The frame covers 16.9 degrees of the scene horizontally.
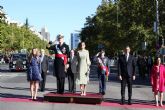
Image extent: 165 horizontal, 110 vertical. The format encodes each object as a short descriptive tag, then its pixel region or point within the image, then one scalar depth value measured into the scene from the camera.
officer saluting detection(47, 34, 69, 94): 18.66
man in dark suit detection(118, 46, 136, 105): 18.03
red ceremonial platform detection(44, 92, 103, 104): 17.58
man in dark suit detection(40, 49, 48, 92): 23.95
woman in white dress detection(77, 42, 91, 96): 18.66
